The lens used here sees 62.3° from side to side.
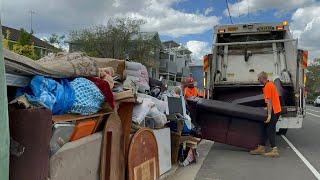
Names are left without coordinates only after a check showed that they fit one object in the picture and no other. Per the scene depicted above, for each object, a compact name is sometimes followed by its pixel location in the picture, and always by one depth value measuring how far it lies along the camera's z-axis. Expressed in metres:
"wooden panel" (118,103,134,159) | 3.28
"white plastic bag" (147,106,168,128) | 3.88
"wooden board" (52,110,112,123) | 2.48
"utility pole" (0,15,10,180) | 1.63
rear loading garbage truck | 6.70
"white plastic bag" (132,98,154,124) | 3.55
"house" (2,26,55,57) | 25.83
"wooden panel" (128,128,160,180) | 3.32
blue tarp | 2.34
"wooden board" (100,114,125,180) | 2.96
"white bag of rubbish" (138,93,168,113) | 4.10
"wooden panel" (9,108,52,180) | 2.04
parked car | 32.72
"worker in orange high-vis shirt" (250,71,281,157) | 5.69
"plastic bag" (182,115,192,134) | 4.77
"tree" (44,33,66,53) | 26.90
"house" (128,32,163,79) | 27.24
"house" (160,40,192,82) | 36.43
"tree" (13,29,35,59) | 13.16
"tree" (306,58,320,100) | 53.72
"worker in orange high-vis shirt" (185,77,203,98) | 6.78
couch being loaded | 5.69
